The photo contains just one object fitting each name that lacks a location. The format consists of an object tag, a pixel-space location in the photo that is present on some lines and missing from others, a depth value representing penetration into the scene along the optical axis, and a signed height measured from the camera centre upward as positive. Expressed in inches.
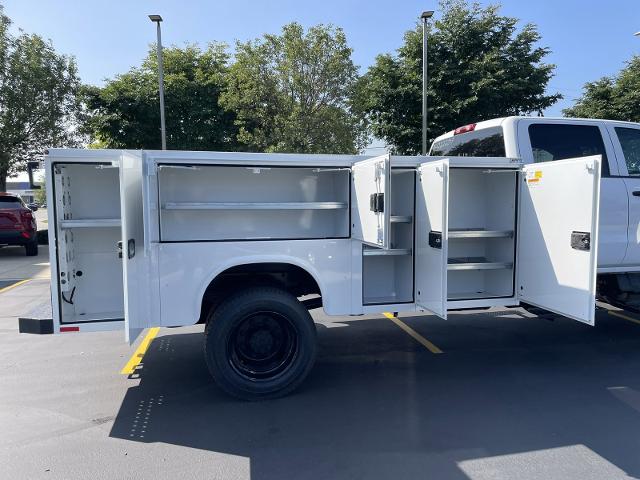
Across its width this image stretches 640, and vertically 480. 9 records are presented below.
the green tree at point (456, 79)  647.8 +183.6
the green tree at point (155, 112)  770.2 +165.6
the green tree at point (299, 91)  617.6 +160.9
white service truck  152.0 -10.5
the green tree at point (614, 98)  832.3 +212.2
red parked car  549.6 -10.6
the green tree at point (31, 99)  751.7 +187.0
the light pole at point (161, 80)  649.0 +181.3
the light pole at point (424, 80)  573.3 +156.7
